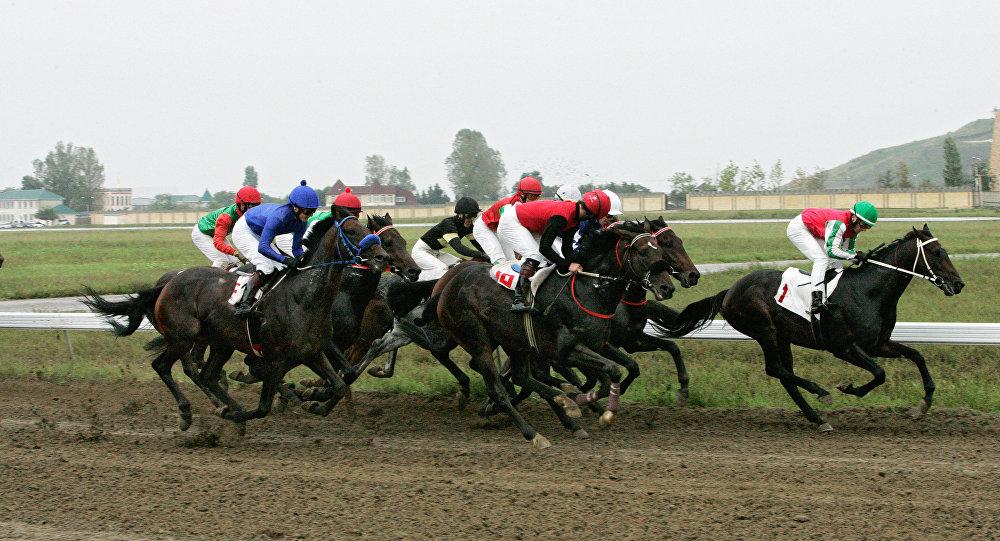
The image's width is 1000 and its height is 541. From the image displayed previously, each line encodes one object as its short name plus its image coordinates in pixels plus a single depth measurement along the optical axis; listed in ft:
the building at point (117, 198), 512.88
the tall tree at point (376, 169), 449.89
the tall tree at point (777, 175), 323.16
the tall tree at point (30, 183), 472.85
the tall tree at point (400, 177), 450.71
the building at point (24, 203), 444.55
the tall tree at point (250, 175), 491.63
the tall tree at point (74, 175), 463.42
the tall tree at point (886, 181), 301.63
